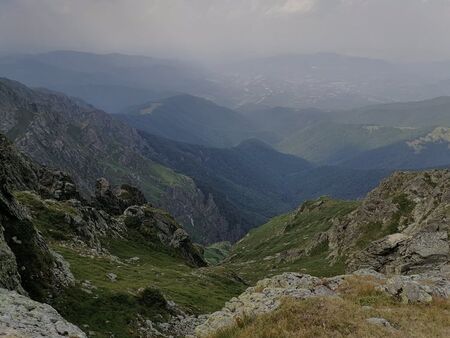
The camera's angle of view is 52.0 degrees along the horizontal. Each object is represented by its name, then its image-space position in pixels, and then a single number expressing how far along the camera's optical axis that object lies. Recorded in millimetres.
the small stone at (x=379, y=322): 25620
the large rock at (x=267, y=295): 27703
